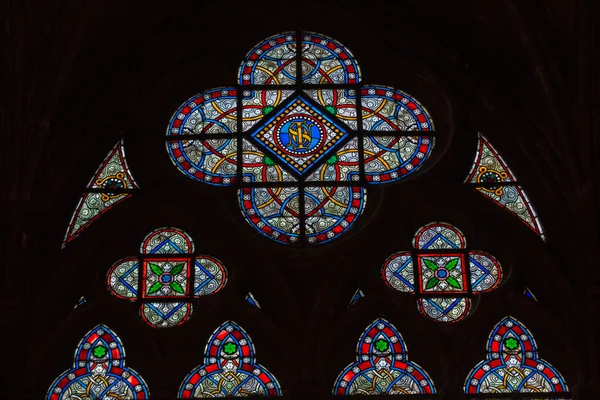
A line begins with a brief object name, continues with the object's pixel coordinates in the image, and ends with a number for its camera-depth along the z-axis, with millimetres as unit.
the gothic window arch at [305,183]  16672
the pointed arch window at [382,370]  16438
